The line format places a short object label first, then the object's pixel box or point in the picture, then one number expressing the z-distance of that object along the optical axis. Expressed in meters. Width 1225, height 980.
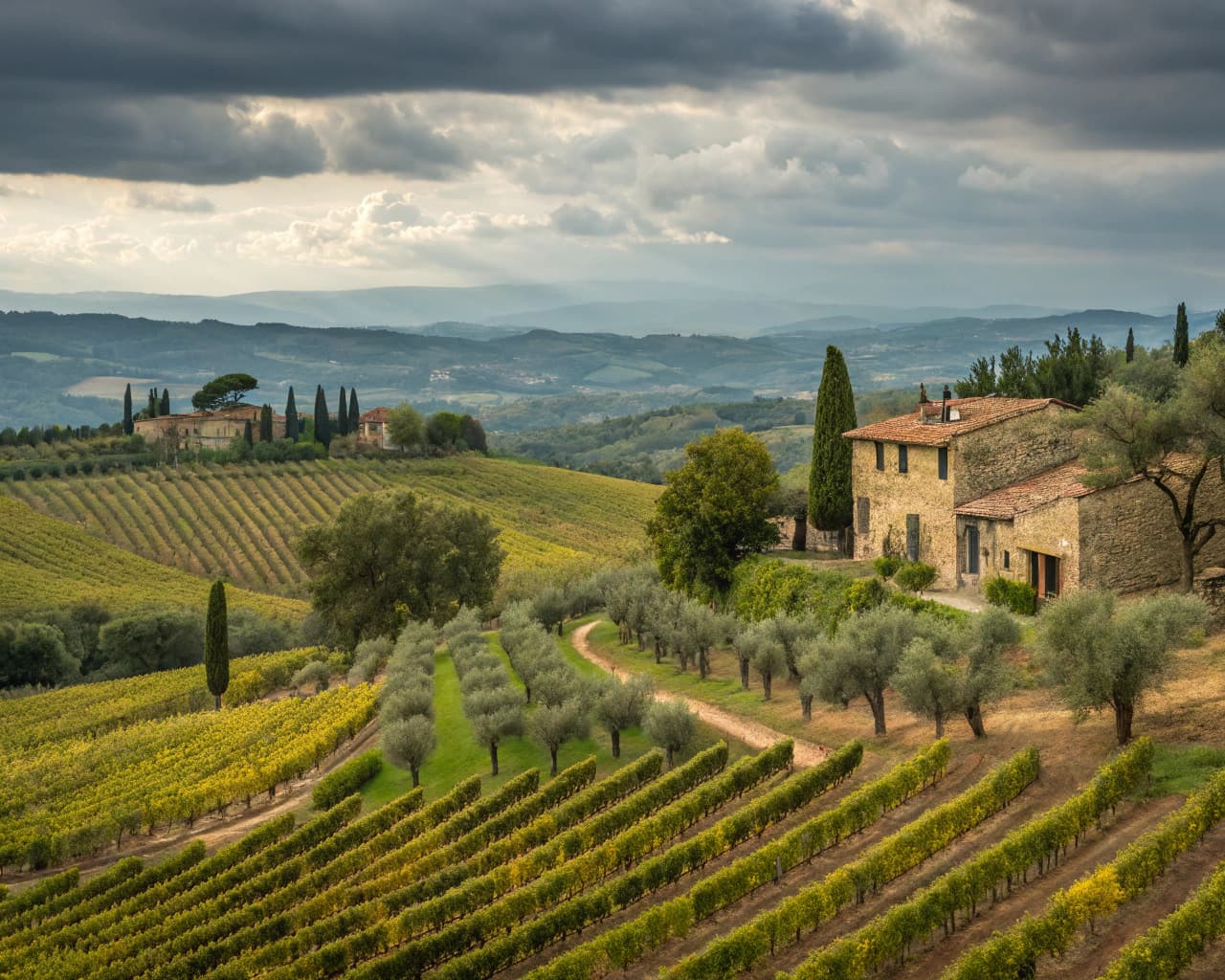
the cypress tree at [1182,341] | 52.52
